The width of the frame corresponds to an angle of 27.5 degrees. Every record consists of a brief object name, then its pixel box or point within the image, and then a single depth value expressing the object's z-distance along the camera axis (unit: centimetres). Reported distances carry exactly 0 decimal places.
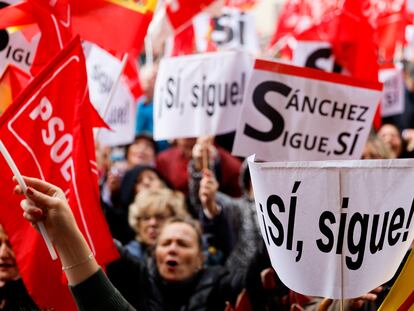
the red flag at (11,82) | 374
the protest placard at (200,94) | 488
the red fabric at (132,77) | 623
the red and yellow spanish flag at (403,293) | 243
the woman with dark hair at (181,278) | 384
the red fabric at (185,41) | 620
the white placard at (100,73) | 519
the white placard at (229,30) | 748
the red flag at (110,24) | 420
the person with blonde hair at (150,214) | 466
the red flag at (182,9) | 581
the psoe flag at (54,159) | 290
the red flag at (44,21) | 361
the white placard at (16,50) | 392
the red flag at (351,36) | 553
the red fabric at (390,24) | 669
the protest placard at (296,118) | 401
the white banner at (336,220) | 234
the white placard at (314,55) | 538
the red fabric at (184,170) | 572
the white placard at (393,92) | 677
